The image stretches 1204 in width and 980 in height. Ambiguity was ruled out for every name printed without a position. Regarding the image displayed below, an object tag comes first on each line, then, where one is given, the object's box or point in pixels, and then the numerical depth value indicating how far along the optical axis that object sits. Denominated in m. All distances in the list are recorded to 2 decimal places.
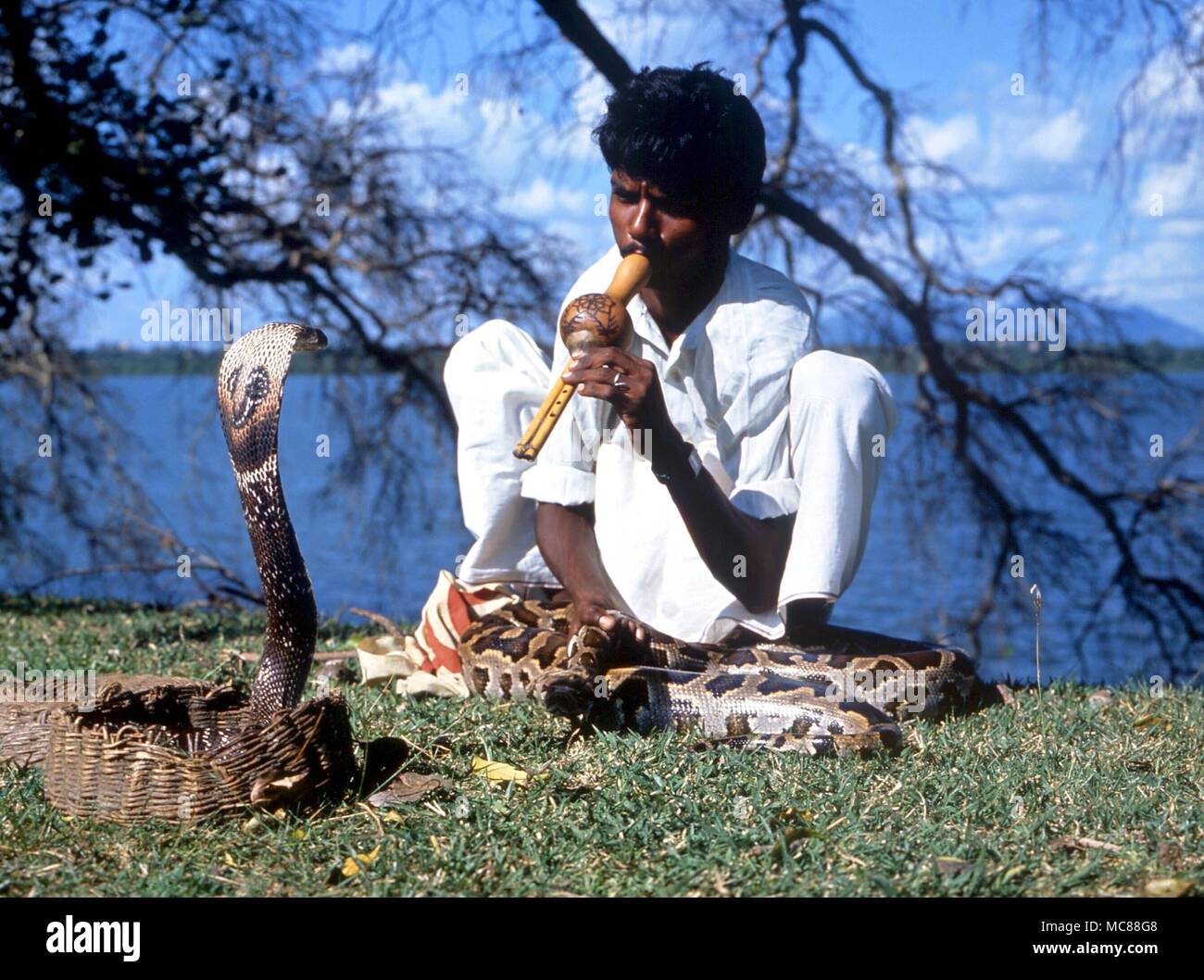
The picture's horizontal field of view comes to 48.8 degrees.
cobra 3.71
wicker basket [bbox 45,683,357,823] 3.48
